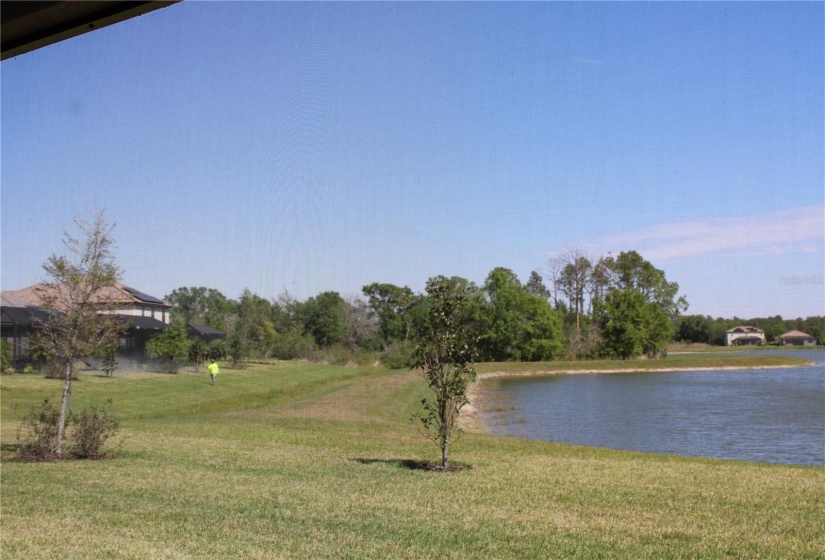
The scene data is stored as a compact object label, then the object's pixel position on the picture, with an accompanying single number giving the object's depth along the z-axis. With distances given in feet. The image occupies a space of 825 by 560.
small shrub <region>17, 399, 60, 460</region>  41.75
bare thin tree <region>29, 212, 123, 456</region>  42.80
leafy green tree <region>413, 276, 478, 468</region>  40.06
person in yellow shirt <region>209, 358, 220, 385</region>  114.93
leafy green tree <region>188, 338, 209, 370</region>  145.79
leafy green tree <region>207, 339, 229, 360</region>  153.89
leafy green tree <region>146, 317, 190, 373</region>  127.85
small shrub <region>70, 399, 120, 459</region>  42.14
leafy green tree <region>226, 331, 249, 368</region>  155.74
